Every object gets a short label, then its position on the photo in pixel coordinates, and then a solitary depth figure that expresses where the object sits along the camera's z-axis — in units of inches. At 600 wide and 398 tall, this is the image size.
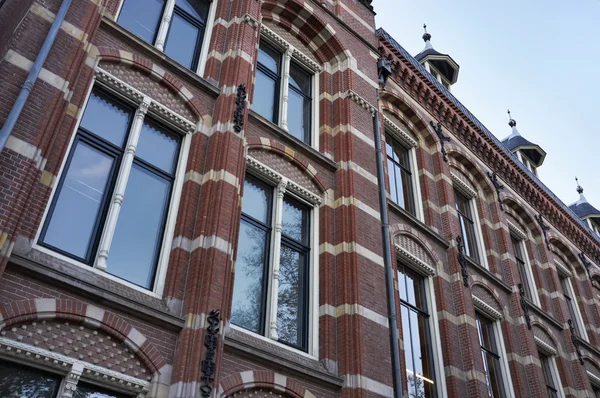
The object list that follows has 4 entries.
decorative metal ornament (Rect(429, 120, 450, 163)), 691.4
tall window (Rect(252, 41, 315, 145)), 500.4
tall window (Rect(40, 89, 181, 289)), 321.1
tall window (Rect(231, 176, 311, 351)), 386.6
